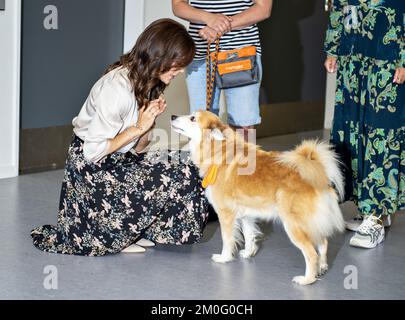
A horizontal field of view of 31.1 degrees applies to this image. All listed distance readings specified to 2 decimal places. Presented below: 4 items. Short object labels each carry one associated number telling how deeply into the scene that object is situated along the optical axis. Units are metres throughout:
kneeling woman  2.78
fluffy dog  2.66
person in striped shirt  3.18
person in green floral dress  3.13
